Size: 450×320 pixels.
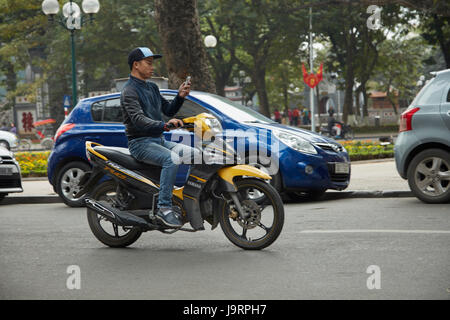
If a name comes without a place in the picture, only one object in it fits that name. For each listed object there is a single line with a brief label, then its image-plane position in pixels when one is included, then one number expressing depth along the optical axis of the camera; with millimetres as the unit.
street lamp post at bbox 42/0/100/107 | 22000
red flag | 26922
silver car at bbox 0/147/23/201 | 12469
